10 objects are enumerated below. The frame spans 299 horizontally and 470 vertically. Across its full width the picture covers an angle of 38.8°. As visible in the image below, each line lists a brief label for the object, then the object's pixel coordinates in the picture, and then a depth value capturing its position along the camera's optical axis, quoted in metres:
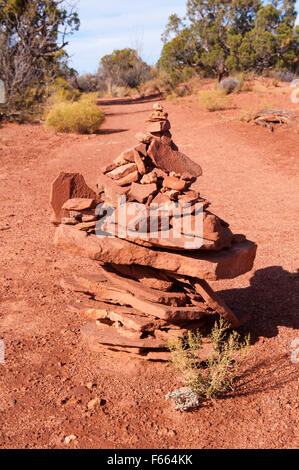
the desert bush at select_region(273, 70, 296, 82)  25.45
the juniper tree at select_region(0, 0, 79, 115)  21.16
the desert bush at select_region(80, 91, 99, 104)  24.32
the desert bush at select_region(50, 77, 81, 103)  22.22
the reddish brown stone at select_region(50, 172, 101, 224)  4.11
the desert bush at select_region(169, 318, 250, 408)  3.67
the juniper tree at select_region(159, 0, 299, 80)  25.78
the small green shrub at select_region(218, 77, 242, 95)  22.01
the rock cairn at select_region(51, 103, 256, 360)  3.75
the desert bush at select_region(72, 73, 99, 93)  38.03
